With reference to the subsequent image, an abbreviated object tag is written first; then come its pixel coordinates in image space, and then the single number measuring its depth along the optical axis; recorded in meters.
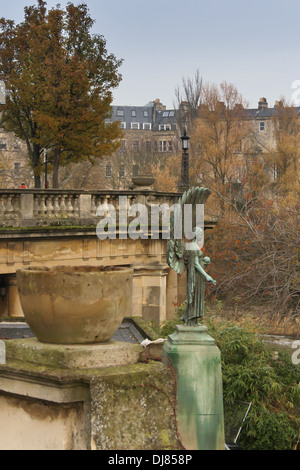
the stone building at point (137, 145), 63.31
